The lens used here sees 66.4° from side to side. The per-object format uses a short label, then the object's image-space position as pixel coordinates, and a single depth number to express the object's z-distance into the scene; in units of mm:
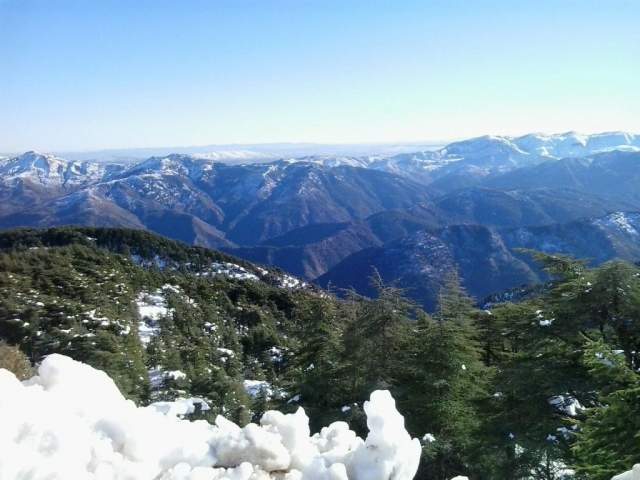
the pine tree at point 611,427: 8500
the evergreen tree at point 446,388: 17000
